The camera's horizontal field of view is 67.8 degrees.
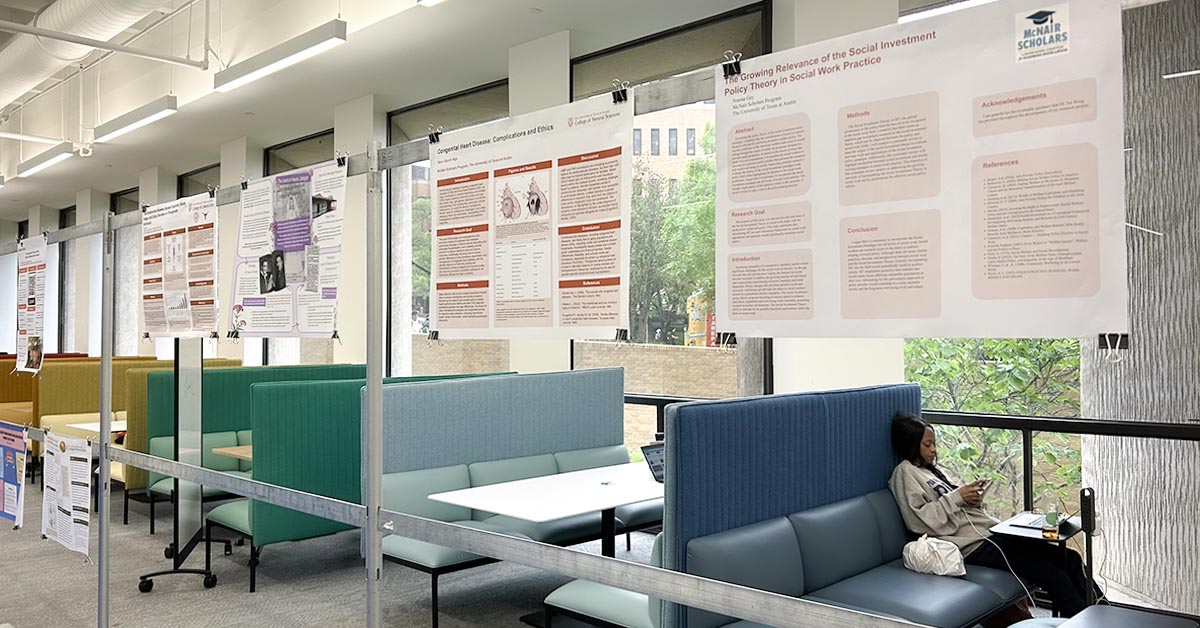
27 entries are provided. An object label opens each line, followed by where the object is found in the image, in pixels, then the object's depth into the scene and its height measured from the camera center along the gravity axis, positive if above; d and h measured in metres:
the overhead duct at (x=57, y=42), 6.12 +2.25
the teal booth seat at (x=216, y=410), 6.15 -0.55
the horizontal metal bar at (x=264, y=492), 2.29 -0.45
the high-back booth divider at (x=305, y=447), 4.80 -0.64
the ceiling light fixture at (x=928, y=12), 4.95 +1.79
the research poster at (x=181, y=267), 3.47 +0.27
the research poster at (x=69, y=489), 3.46 -0.62
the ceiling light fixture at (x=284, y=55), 5.82 +1.93
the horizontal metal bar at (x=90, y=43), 6.18 +2.14
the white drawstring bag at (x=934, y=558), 3.65 -0.95
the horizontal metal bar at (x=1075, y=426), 3.83 -0.46
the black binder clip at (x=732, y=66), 1.71 +0.51
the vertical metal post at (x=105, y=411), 3.46 -0.31
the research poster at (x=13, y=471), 3.85 -0.61
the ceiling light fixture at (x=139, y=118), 7.69 +1.94
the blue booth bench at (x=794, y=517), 2.98 -0.71
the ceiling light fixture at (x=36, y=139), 9.00 +2.06
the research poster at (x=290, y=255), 2.69 +0.24
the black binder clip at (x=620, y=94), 1.88 +0.50
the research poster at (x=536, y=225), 1.95 +0.25
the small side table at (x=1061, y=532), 3.62 -0.84
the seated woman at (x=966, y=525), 3.75 -0.85
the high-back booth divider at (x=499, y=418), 4.52 -0.49
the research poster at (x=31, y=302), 4.58 +0.17
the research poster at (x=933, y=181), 1.36 +0.25
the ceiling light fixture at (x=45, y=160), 9.25 +1.93
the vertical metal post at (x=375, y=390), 2.24 -0.15
